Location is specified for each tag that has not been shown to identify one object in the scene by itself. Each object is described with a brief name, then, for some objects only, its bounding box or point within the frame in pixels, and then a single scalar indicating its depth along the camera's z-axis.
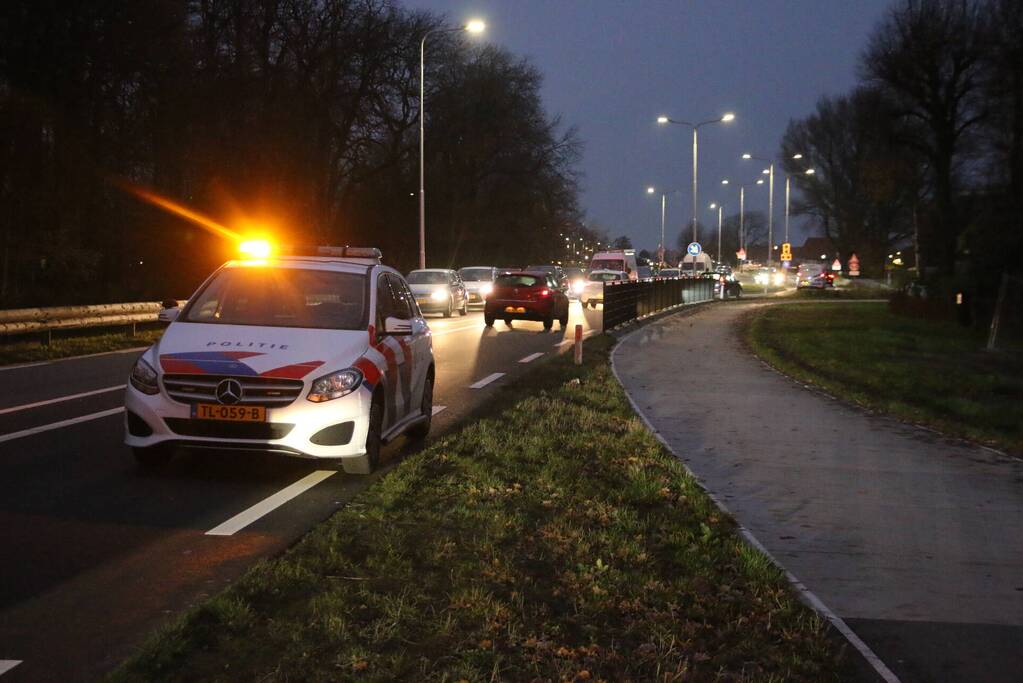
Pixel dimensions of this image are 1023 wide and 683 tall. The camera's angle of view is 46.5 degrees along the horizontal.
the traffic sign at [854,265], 84.12
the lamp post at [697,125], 53.94
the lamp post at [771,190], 72.19
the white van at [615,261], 58.50
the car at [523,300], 30.41
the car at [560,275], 47.56
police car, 8.27
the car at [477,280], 46.00
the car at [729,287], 63.99
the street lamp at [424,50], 38.69
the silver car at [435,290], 35.56
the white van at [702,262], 65.79
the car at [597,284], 48.44
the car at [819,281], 77.69
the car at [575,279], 58.76
